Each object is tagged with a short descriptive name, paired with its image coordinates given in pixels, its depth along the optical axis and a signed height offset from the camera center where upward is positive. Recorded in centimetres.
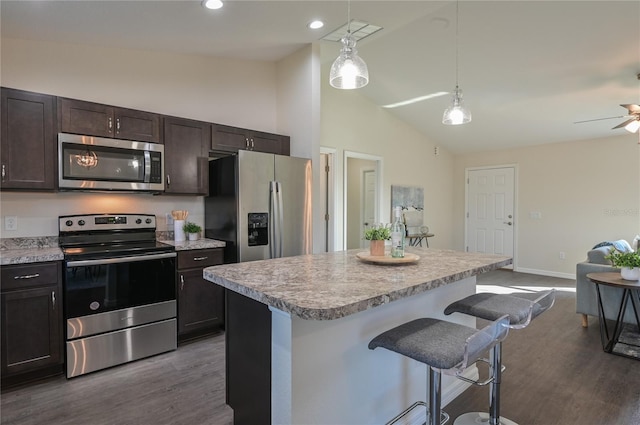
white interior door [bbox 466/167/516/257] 652 -6
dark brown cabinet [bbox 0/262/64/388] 222 -76
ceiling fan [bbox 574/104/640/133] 363 +93
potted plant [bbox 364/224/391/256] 194 -17
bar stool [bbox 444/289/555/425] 165 -52
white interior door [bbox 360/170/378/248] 632 +15
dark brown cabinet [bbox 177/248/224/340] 296 -80
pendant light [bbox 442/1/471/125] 261 +73
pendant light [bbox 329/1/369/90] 191 +80
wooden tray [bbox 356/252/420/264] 179 -28
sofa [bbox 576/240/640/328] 326 -85
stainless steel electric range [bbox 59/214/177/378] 242 -65
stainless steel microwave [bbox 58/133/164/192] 260 +35
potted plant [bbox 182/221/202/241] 331 -22
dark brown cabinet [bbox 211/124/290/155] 344 +71
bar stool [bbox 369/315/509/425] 123 -53
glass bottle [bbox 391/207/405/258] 192 -18
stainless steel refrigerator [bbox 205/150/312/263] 316 +2
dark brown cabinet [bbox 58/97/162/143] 261 +70
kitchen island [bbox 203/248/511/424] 128 -57
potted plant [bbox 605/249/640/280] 293 -50
